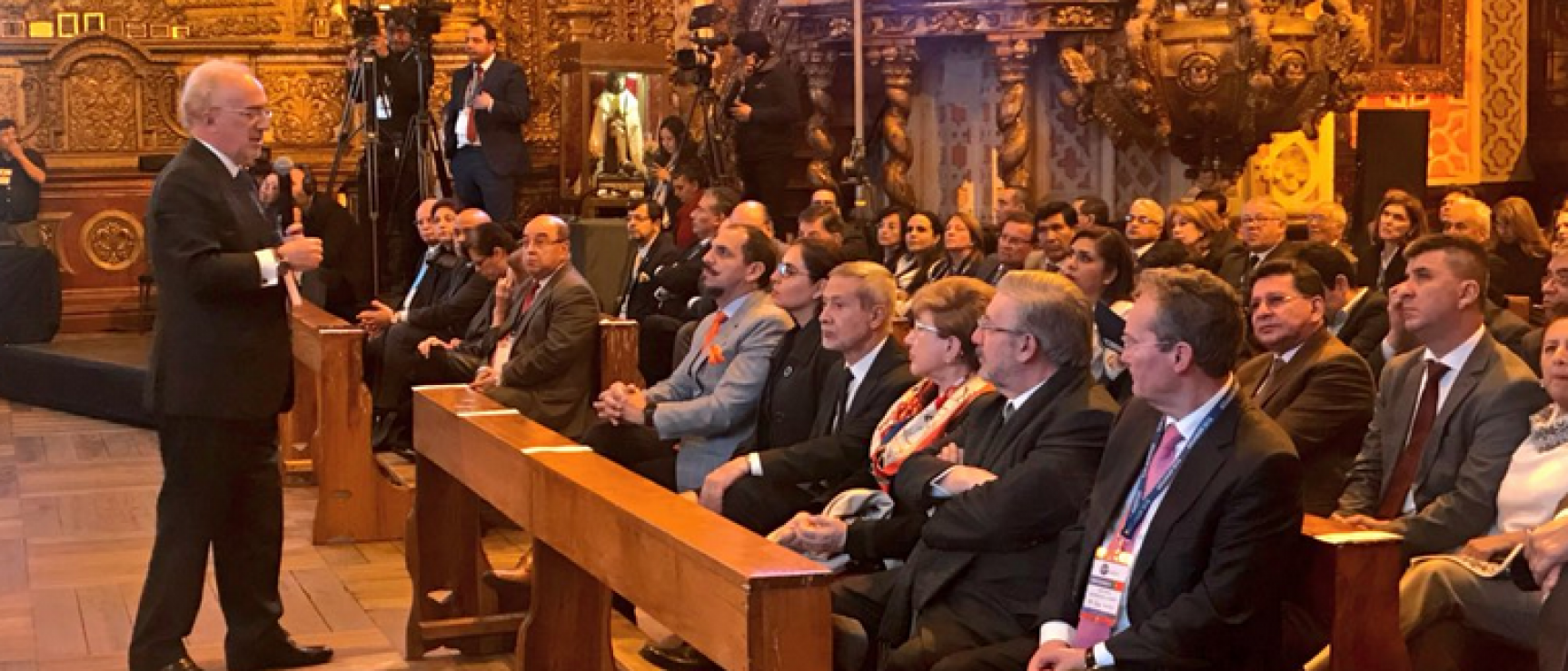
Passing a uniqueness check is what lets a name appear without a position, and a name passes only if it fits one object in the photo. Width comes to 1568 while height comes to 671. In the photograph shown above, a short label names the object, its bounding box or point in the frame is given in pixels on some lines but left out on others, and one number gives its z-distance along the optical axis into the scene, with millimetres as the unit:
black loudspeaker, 11664
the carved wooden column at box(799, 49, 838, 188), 10812
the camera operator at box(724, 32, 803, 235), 10562
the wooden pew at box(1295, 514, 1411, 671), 3297
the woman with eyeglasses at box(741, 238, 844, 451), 5527
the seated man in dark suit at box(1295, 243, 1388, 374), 6203
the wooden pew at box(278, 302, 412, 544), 7414
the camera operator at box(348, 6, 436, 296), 11555
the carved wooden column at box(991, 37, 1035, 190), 9953
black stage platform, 10688
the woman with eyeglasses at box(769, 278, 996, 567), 4375
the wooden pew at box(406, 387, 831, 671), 3412
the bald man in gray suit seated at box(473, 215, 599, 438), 7156
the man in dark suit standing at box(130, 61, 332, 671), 5023
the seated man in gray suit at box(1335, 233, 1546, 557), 4254
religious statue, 12867
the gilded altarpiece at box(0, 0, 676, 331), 13734
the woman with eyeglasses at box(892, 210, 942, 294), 8984
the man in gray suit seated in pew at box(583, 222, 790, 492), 5828
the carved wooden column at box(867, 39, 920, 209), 10383
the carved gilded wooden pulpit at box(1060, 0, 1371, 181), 9383
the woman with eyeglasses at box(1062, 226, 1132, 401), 6238
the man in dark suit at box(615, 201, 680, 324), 9297
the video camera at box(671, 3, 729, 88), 10867
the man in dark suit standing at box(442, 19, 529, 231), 11547
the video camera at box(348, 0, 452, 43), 11125
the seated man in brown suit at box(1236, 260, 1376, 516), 4785
